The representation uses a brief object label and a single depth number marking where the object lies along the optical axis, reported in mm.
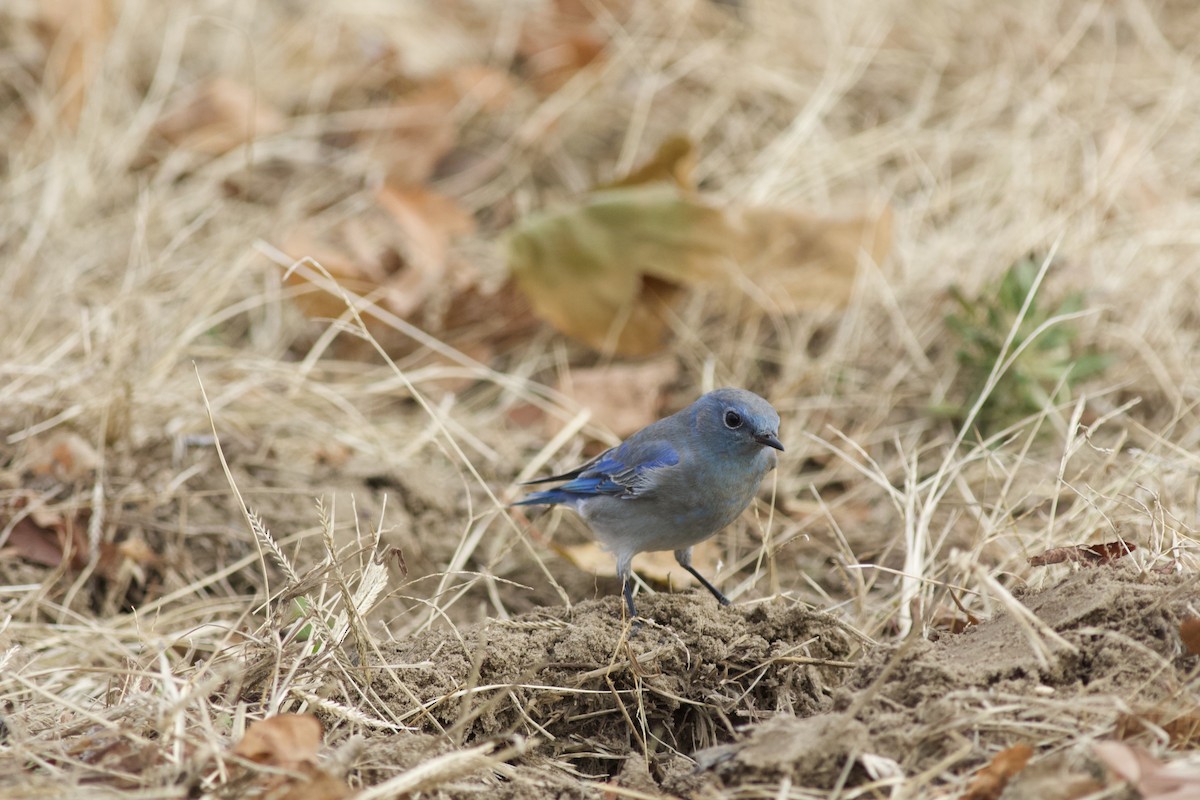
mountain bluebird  7387
